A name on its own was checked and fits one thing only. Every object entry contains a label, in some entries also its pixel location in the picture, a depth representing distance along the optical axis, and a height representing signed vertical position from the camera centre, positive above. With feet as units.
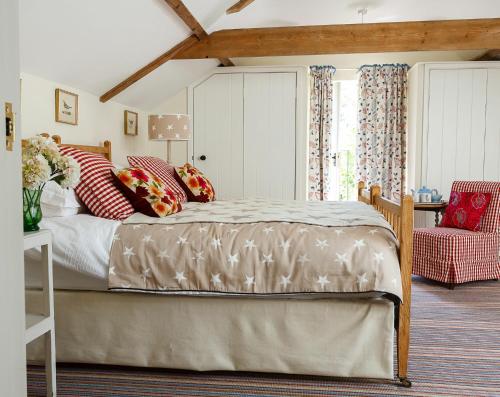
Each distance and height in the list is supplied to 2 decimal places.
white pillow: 7.42 -0.43
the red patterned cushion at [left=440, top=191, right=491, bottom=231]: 12.84 -0.95
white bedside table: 6.06 -1.91
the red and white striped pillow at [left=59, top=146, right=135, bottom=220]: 7.69 -0.32
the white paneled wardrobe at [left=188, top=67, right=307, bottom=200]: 18.12 +1.76
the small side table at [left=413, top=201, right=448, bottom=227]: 15.01 -0.96
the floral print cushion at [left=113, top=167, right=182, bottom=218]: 7.98 -0.35
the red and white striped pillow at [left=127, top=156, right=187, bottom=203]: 10.51 +0.11
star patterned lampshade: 15.19 +1.58
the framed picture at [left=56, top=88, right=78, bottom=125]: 11.10 +1.67
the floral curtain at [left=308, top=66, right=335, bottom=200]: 18.45 +1.94
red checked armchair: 11.98 -1.99
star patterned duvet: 6.48 -1.20
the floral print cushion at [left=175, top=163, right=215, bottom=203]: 11.55 -0.26
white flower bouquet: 5.82 +0.03
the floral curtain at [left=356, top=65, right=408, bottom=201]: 18.16 +2.01
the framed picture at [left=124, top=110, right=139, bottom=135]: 15.49 +1.79
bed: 6.60 -1.87
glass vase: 5.91 -0.46
